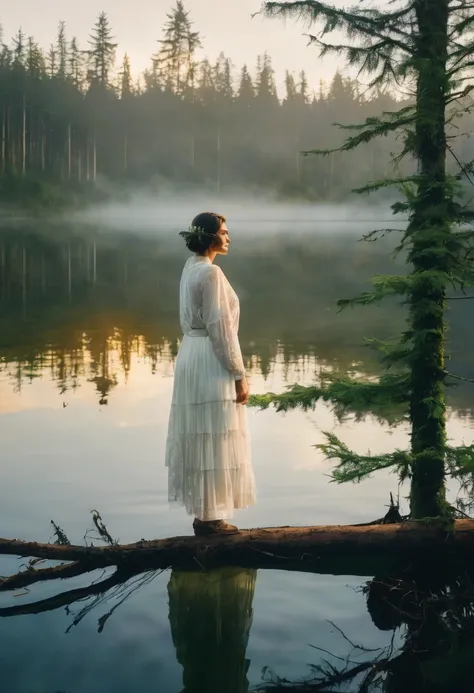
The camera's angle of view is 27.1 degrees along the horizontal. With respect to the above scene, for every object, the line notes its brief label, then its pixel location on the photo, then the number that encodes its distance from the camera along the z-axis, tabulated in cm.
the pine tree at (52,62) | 12850
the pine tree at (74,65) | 13038
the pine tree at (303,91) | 16362
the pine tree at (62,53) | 12938
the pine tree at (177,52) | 13388
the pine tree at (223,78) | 15325
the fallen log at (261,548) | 633
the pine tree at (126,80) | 14075
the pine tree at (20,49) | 11885
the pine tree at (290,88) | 16238
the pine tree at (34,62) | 11425
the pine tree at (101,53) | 13188
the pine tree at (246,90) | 15562
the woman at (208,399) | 645
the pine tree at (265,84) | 15925
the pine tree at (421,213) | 648
